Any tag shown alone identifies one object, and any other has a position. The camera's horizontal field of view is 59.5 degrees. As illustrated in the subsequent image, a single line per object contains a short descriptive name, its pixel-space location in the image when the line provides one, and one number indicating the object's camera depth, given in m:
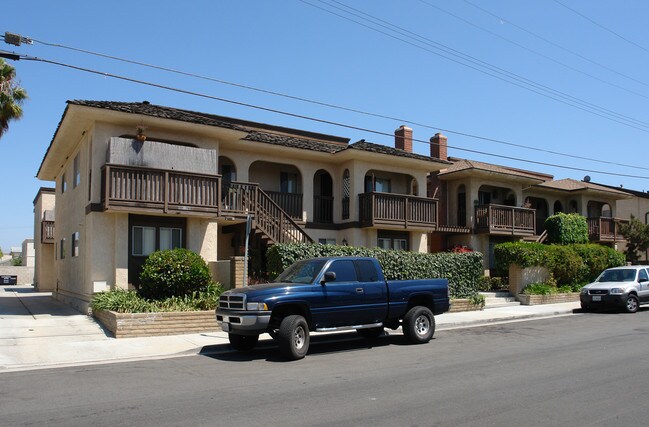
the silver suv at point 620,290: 20.02
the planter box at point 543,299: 23.47
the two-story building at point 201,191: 17.64
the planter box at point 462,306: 20.36
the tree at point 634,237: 35.25
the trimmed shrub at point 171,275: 15.97
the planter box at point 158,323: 13.91
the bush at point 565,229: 30.92
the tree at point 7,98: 20.64
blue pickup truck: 11.09
